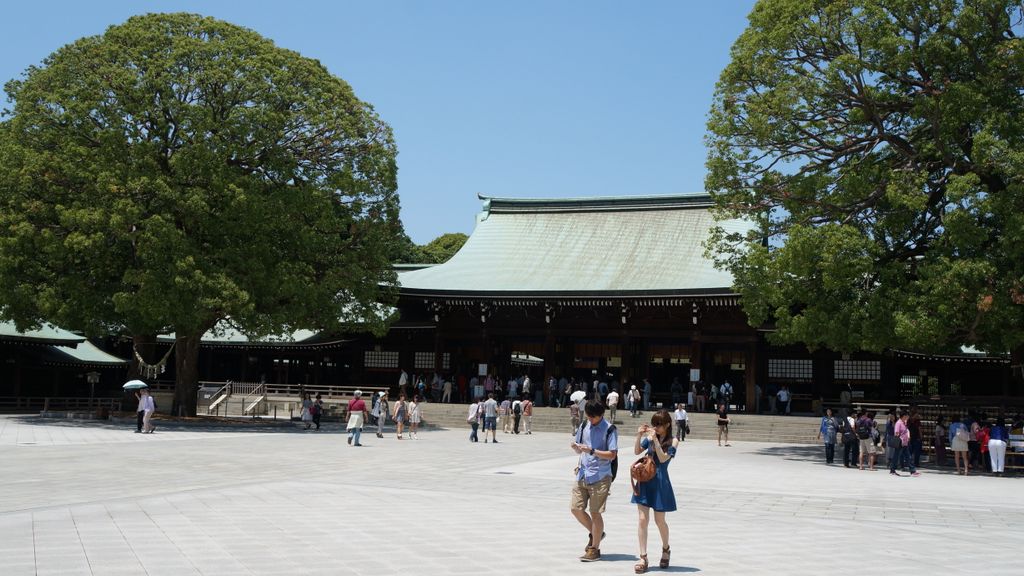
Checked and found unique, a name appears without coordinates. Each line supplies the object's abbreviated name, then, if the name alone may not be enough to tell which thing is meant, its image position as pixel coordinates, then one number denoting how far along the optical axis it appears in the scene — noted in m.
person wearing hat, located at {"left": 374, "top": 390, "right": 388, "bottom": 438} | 27.91
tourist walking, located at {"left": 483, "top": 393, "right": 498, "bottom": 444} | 27.12
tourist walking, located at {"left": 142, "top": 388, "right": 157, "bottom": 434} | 26.45
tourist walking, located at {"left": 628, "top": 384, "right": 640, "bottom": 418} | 33.62
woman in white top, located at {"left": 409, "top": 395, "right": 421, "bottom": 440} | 28.44
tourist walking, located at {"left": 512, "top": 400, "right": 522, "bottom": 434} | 31.76
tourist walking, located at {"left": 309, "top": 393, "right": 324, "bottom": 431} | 31.09
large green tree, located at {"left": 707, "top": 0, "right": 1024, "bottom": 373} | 20.81
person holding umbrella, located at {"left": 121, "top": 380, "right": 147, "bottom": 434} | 26.58
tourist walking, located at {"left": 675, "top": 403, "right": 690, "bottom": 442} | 28.64
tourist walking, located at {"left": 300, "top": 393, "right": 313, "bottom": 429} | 31.30
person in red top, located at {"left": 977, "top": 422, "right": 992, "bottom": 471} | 22.02
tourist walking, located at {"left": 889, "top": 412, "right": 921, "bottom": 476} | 21.06
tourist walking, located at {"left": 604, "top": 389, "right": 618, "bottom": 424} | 30.83
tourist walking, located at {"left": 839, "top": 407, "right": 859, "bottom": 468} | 22.23
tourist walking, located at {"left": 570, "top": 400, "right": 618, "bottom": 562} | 9.35
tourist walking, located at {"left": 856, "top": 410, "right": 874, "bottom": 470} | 21.83
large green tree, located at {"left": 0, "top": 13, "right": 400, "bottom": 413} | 28.14
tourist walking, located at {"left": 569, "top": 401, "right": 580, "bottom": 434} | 31.03
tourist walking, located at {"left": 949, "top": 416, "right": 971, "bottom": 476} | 21.38
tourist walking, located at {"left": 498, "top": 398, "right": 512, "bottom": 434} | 32.03
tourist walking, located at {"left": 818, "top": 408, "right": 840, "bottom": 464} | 22.92
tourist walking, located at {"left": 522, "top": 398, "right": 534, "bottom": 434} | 31.66
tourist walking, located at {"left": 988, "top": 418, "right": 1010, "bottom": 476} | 21.03
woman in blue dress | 9.11
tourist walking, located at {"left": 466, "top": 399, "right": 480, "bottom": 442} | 26.55
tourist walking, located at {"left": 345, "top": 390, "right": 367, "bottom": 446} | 24.38
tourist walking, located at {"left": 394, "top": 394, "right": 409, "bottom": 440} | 28.05
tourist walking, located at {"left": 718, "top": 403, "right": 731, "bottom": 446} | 27.71
